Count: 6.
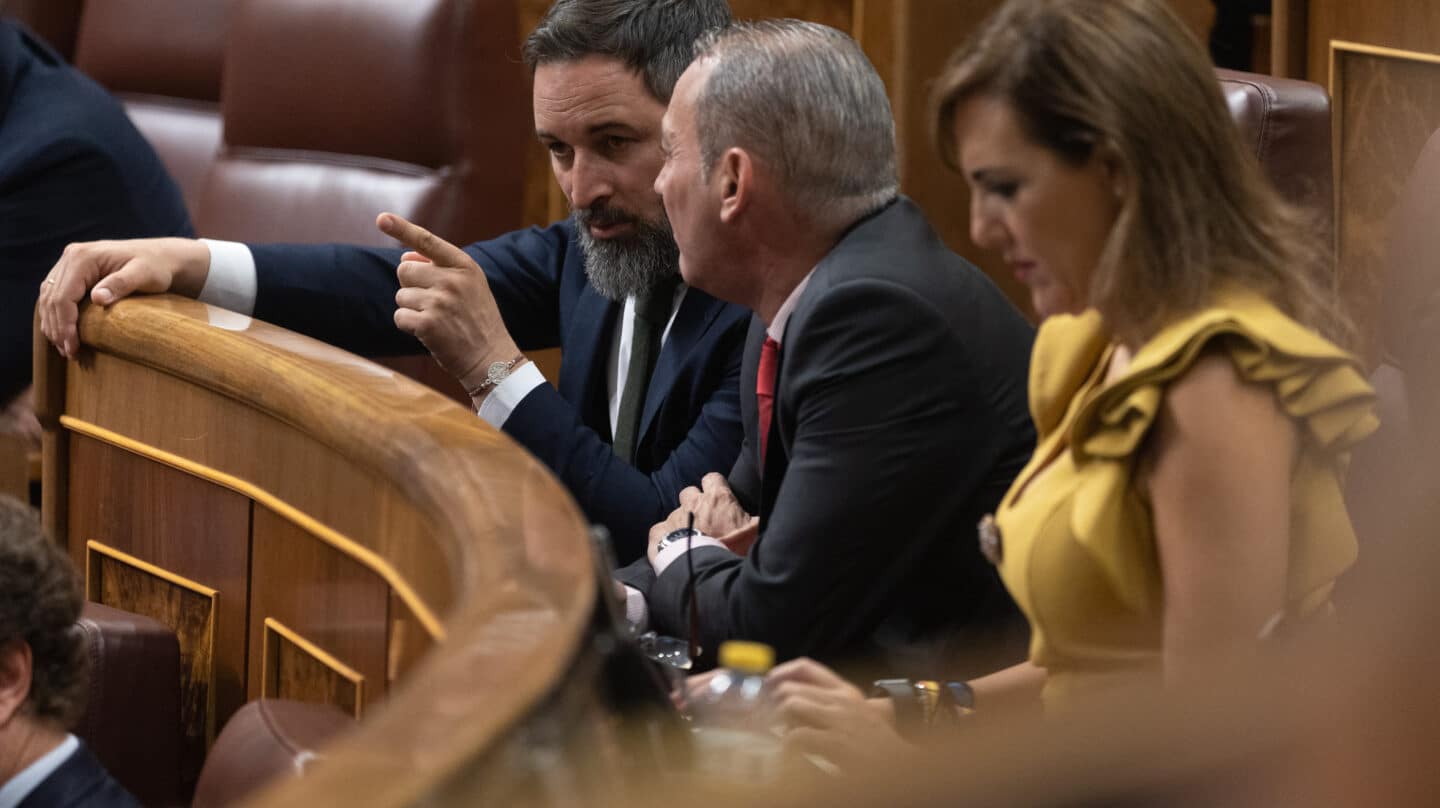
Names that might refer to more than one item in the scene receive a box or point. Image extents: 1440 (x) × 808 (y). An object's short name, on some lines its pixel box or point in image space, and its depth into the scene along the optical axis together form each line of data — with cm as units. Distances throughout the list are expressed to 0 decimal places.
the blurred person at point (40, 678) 823
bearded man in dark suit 857
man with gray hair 815
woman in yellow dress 778
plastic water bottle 775
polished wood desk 711
